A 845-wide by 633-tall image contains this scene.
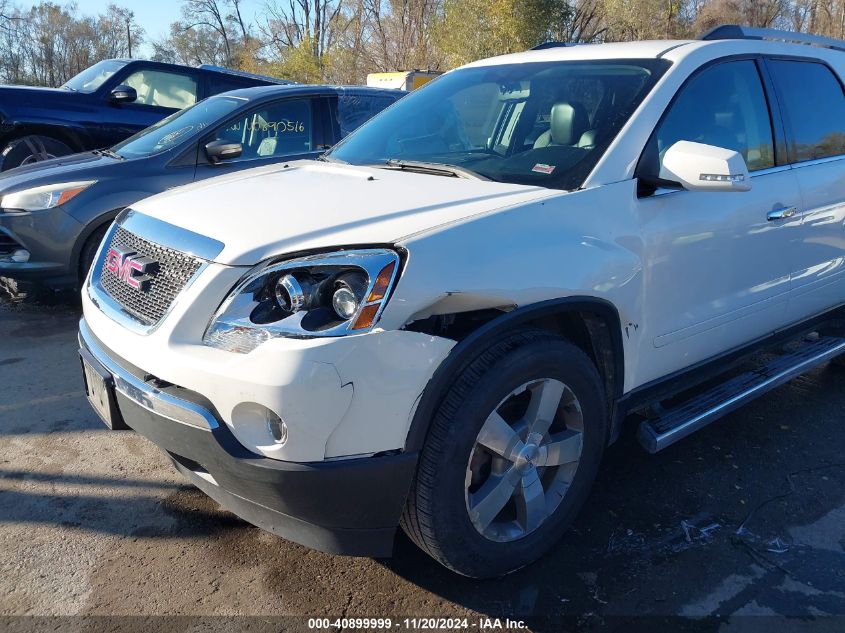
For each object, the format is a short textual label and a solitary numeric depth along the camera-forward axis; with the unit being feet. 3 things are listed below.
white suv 6.68
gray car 16.69
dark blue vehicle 24.75
